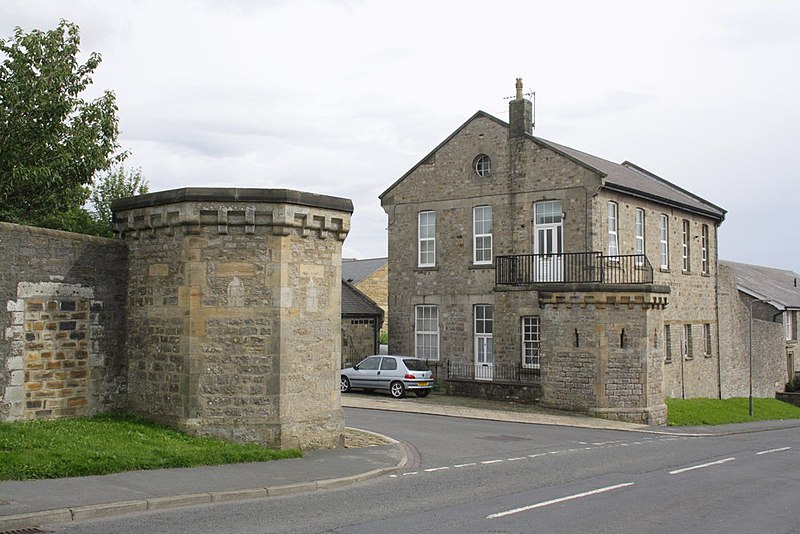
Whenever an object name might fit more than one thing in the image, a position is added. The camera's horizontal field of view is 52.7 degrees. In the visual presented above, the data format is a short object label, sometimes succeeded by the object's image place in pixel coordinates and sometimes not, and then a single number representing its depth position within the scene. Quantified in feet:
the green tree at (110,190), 102.73
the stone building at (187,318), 46.75
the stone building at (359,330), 111.24
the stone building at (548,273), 82.28
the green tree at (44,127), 64.44
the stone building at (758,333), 125.08
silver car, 94.32
